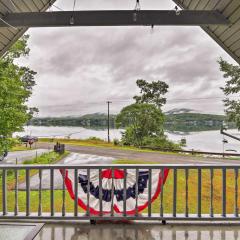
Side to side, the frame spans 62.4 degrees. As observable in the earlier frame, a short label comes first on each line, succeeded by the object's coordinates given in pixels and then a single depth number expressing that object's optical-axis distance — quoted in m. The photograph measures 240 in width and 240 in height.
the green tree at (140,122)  14.78
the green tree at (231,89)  10.95
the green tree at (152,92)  15.60
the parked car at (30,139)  15.71
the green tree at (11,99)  5.24
